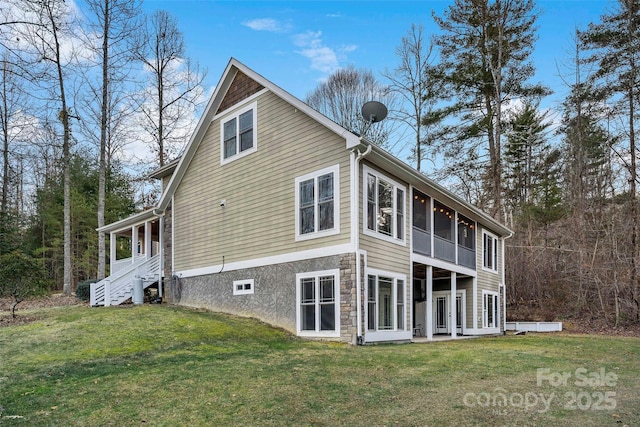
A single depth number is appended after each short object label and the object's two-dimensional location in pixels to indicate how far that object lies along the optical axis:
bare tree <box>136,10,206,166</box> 26.47
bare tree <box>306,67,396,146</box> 26.75
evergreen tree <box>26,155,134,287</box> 29.02
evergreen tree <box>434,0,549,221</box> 24.91
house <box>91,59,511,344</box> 11.55
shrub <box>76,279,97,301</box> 19.14
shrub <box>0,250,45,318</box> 13.84
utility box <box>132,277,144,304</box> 16.89
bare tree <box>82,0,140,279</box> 21.86
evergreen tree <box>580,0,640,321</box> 20.36
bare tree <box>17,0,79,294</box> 20.66
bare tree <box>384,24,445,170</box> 26.16
